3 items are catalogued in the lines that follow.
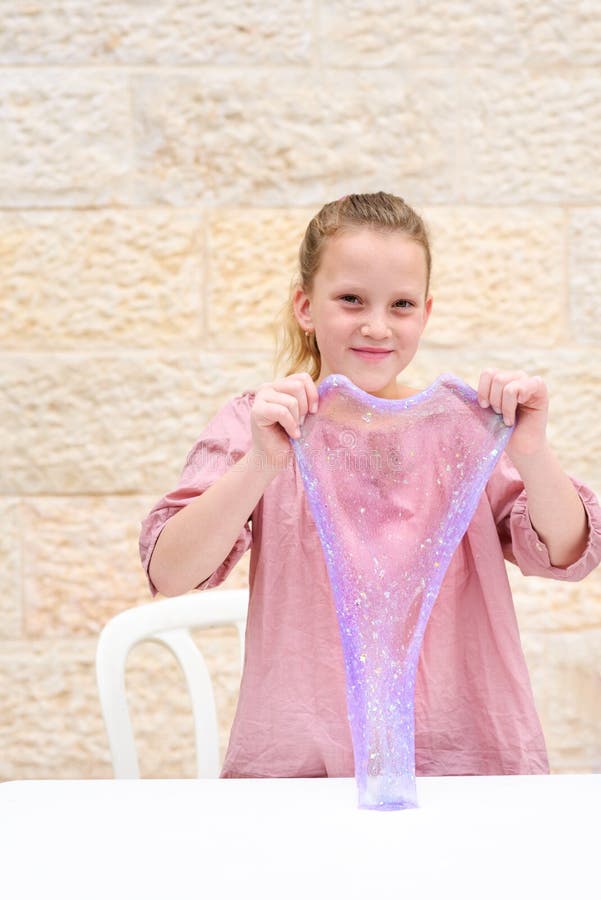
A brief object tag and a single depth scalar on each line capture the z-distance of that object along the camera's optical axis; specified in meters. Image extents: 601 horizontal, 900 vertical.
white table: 1.64
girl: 2.05
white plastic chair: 2.28
